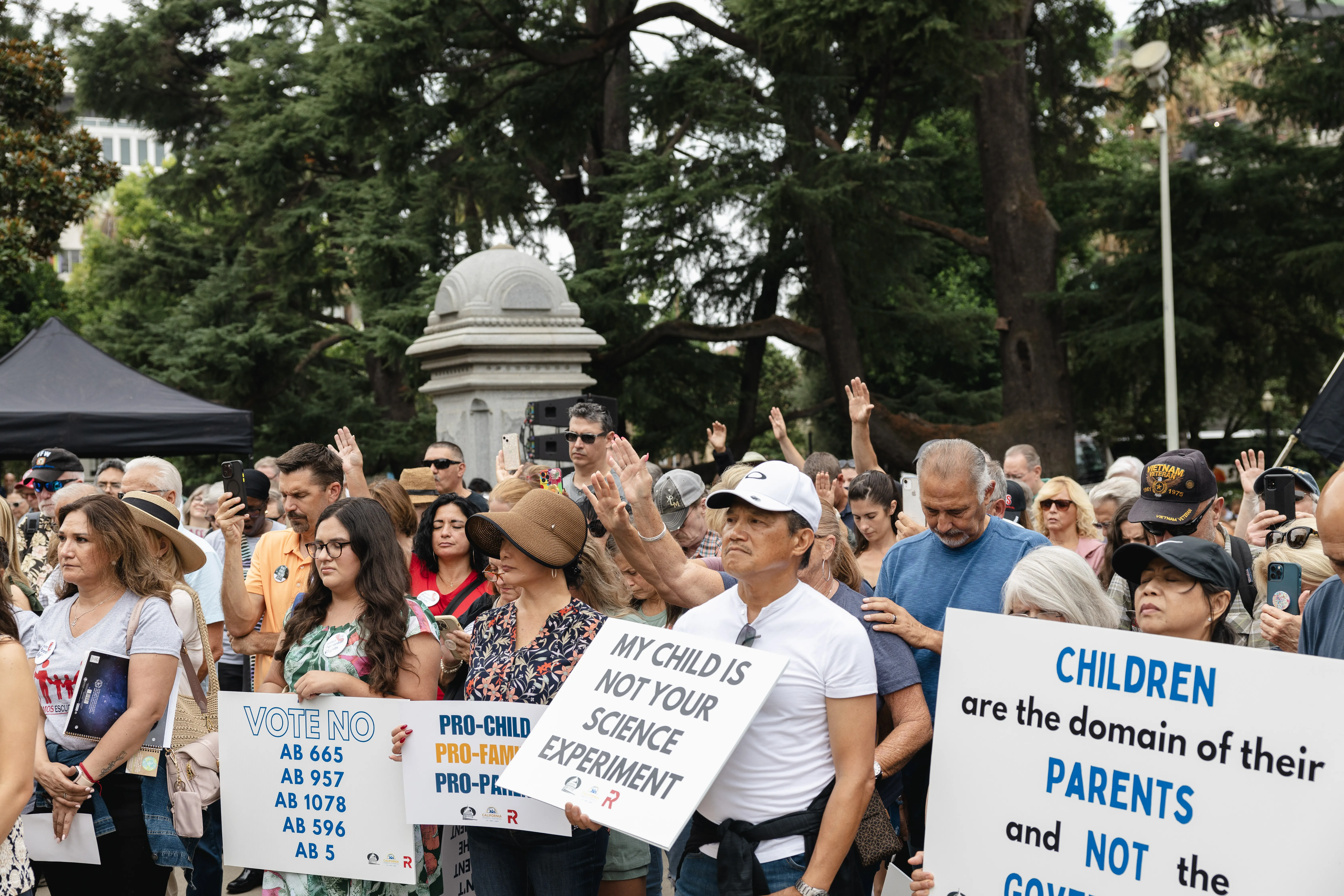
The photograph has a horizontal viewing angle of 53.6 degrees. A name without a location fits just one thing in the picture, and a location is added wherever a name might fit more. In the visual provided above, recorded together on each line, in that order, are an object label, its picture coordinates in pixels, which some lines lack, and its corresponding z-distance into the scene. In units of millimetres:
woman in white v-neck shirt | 4527
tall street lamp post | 17375
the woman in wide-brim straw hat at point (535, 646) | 4188
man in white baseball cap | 3395
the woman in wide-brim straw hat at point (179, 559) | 4824
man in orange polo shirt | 5766
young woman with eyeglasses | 4477
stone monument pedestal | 11617
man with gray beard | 4305
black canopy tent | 10711
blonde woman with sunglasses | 6812
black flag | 8070
